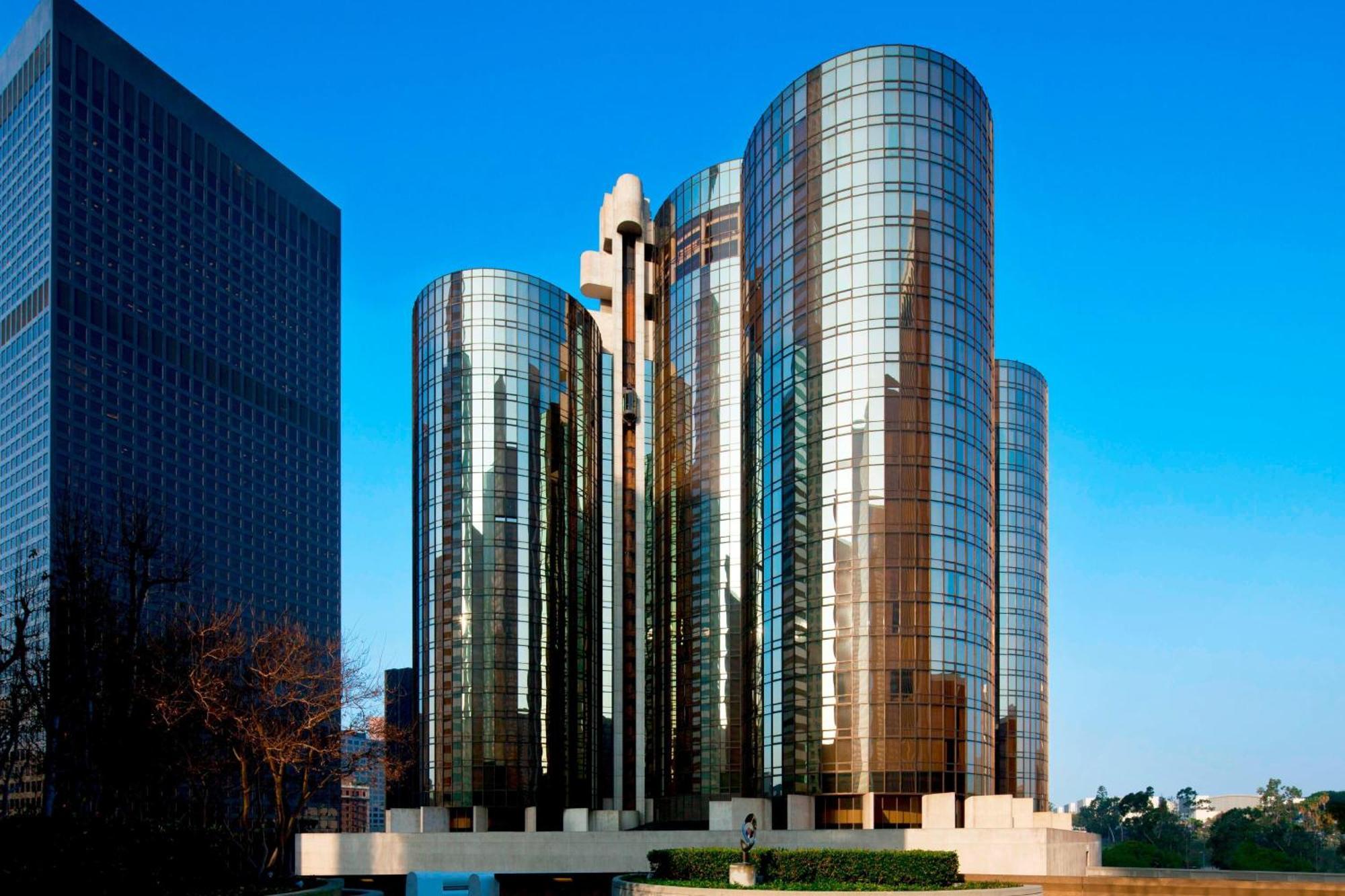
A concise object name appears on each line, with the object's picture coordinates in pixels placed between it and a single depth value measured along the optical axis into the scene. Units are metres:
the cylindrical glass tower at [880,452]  57.12
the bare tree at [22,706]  53.09
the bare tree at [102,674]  55.59
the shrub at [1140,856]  78.88
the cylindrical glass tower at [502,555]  77.88
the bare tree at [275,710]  42.41
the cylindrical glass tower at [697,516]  78.56
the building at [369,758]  48.34
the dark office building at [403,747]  77.75
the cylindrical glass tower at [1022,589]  97.25
